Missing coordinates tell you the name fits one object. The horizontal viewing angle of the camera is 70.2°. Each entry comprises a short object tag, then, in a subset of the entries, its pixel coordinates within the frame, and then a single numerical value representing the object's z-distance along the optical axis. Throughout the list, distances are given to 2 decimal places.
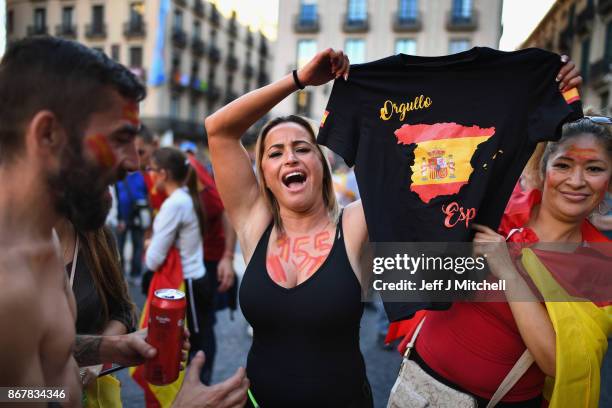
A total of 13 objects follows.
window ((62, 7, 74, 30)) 24.05
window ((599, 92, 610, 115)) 16.31
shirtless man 1.00
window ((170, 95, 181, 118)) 30.66
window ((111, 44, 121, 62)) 26.38
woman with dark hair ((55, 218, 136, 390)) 1.79
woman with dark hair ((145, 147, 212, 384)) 3.33
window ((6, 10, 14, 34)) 17.35
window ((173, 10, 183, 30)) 29.42
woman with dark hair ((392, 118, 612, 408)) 1.54
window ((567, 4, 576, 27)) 17.48
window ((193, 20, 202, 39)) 31.51
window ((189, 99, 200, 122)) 32.91
